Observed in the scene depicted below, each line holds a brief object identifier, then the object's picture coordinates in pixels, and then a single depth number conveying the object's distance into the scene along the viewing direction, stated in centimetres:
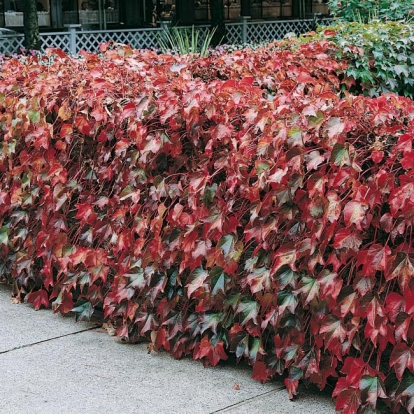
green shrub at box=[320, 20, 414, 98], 768
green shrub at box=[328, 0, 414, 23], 1289
